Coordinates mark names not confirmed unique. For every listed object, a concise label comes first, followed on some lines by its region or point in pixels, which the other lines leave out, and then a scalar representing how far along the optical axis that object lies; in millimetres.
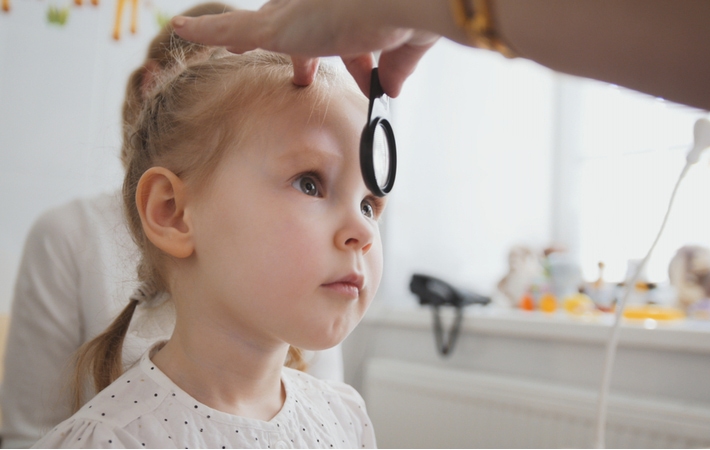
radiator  1308
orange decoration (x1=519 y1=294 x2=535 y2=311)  1849
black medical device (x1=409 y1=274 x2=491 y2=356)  1824
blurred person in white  1129
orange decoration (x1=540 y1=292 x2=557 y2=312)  1781
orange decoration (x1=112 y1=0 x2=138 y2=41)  1748
